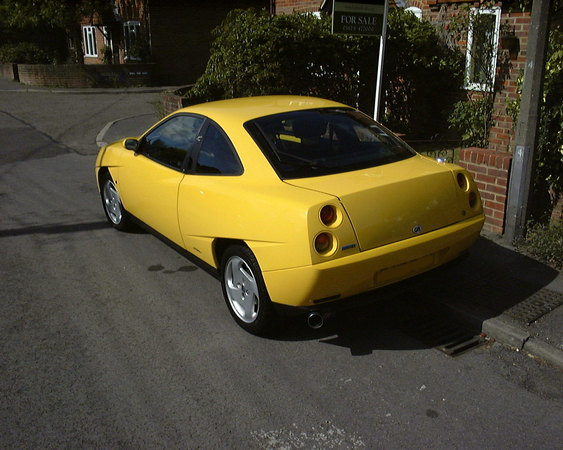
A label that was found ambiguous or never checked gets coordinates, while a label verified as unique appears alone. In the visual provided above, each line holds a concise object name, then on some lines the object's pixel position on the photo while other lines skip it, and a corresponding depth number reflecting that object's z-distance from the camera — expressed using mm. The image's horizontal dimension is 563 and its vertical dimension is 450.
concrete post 4938
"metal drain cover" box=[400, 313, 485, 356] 3967
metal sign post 7076
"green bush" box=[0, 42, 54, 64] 29672
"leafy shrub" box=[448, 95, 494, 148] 8914
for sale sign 6922
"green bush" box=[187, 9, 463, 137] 9234
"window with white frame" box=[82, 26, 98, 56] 30594
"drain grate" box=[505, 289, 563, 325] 4109
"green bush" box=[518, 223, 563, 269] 5004
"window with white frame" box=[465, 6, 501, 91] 8922
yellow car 3582
